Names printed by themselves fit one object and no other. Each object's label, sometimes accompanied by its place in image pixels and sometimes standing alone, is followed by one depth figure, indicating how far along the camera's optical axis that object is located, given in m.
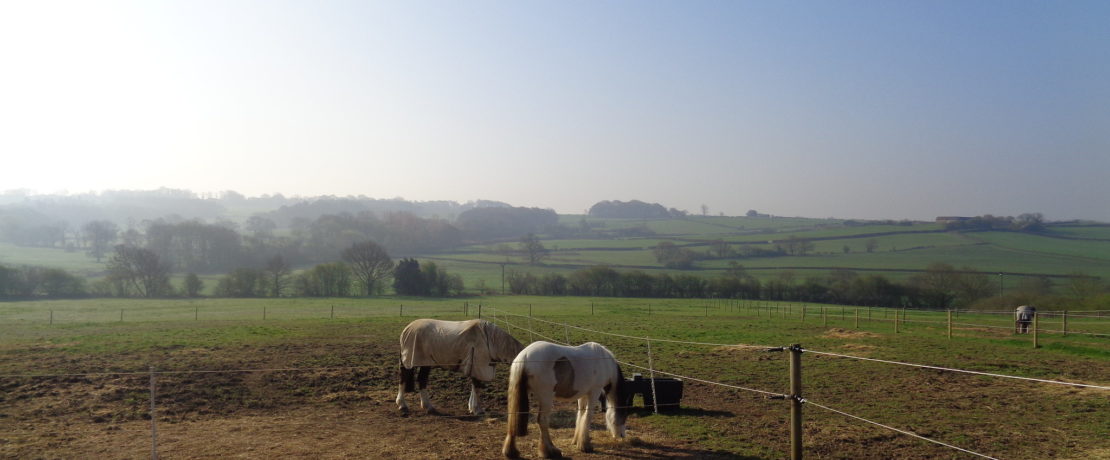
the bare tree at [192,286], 60.22
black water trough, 10.63
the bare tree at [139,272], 60.38
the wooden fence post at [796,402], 6.02
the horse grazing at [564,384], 8.31
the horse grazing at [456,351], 11.39
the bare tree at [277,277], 62.78
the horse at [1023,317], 24.65
